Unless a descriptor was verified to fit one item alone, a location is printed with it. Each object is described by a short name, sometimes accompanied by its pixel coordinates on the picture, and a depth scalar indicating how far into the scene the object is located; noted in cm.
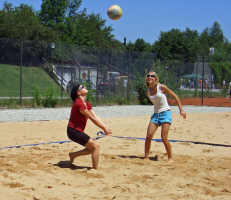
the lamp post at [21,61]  1503
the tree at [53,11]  5944
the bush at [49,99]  1570
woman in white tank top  634
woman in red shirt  547
